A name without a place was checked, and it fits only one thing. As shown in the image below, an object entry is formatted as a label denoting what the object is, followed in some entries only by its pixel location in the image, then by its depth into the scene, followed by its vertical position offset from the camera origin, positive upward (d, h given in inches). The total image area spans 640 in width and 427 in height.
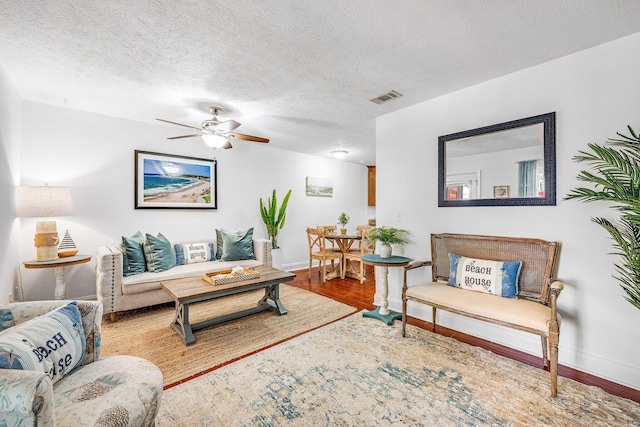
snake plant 192.1 -2.3
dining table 183.7 -24.2
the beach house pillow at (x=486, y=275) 88.7 -21.1
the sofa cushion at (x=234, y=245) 155.7 -18.8
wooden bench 72.5 -26.7
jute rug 86.1 -46.4
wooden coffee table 96.1 -29.7
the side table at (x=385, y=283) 108.5 -30.5
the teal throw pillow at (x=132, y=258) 126.2 -21.2
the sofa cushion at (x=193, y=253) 148.5 -22.3
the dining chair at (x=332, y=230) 202.8 -12.9
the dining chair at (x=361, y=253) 176.9 -27.2
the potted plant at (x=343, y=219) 205.5 -3.8
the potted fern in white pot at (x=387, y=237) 116.7 -10.6
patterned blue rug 61.6 -46.6
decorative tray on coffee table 105.0 -26.1
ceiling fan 123.5 +38.4
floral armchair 31.9 -29.5
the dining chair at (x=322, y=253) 183.4 -27.6
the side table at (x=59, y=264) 107.0 -20.9
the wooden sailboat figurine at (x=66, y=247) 119.6 -16.3
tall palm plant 66.7 +6.4
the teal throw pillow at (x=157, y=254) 131.5 -20.3
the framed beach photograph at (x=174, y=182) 149.6 +19.0
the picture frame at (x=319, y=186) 230.8 +24.6
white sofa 113.1 -30.8
